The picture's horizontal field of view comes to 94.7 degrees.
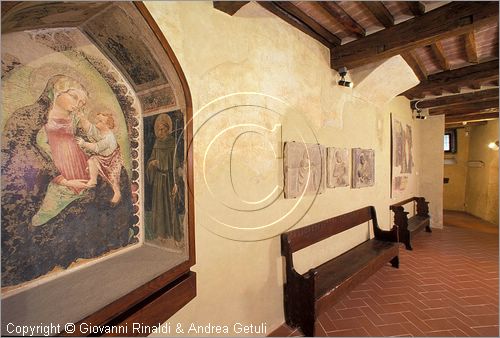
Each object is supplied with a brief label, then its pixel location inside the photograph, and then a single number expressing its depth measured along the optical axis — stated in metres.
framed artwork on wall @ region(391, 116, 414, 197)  5.73
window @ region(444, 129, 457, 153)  10.45
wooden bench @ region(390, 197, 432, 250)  5.39
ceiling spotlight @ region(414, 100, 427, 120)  6.71
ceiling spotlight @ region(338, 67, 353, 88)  3.56
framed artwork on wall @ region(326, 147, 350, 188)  3.59
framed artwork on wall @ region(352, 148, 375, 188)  4.18
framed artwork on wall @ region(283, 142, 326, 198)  2.85
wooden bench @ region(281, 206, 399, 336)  2.60
